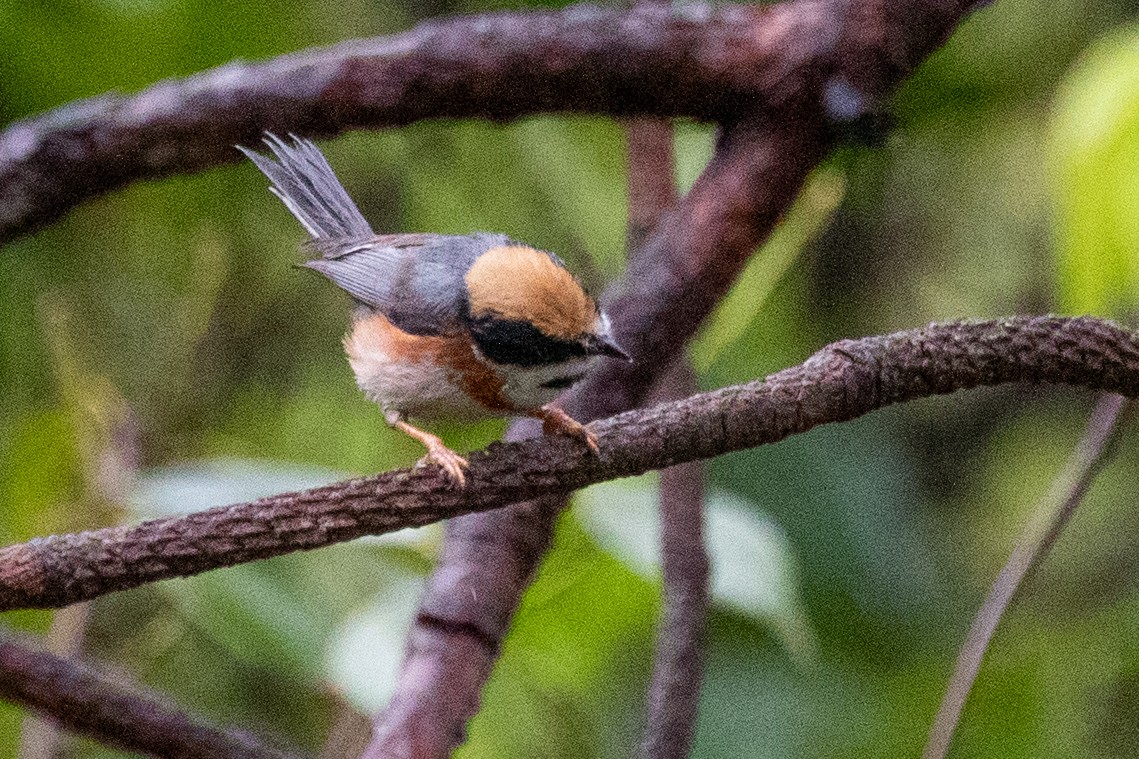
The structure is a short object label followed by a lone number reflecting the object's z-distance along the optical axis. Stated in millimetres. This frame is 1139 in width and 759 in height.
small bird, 3729
